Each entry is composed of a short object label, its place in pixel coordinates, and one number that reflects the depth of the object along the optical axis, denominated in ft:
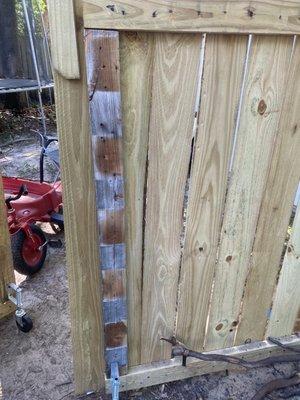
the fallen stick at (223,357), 5.79
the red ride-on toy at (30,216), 8.09
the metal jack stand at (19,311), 6.77
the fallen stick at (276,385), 5.95
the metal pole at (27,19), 14.64
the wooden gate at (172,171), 3.56
